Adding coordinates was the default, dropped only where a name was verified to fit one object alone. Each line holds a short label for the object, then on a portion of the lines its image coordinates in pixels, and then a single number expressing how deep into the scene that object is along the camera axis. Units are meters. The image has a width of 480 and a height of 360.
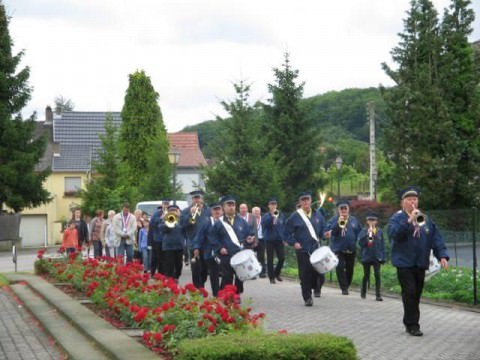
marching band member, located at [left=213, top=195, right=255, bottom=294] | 16.78
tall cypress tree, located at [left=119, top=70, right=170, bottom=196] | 63.47
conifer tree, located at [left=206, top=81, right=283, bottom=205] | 35.47
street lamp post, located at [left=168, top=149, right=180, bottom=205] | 32.86
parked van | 33.03
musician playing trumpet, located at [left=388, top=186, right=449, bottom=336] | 12.68
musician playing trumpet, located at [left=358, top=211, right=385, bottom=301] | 18.52
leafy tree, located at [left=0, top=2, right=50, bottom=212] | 54.34
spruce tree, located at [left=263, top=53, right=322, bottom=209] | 47.38
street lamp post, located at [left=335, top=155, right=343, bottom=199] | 52.14
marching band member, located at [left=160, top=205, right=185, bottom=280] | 20.81
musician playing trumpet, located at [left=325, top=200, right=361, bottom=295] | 19.48
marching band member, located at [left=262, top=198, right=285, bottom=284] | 23.70
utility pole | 49.94
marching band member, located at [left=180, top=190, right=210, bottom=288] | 20.94
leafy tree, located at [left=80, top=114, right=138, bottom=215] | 53.97
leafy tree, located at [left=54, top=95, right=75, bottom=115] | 133.82
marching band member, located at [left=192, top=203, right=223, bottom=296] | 17.14
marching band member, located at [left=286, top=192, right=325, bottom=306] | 17.17
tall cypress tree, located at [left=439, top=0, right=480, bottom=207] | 42.44
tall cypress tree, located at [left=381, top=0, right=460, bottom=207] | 41.47
